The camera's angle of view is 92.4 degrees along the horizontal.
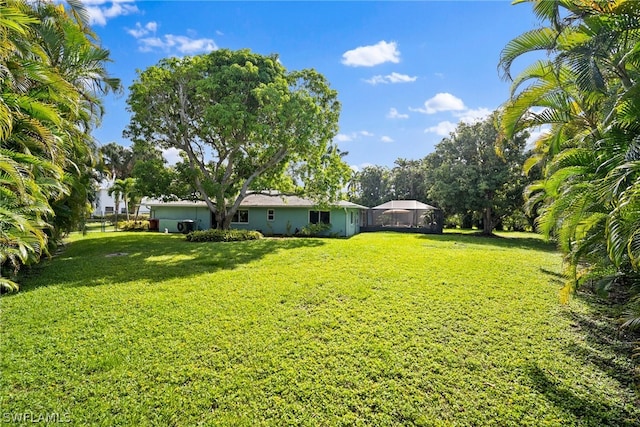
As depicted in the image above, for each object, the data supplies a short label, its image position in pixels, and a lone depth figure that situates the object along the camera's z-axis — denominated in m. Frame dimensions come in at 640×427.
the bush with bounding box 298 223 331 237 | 19.78
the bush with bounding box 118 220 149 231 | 23.36
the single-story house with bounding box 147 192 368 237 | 20.45
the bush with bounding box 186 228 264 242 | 15.61
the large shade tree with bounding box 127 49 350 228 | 14.27
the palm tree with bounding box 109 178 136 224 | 26.08
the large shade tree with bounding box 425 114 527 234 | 22.78
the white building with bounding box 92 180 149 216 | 40.78
